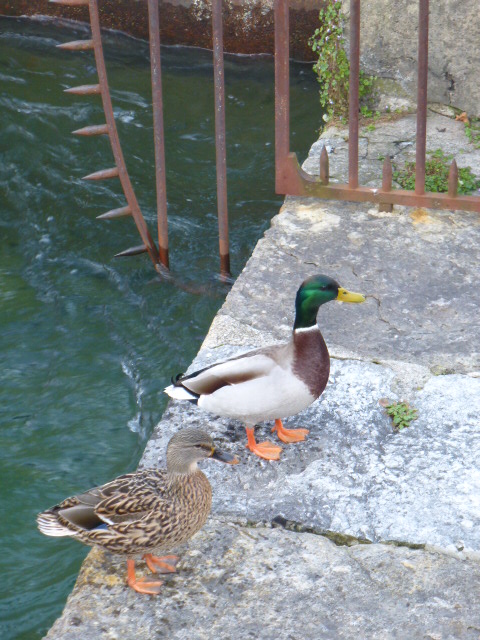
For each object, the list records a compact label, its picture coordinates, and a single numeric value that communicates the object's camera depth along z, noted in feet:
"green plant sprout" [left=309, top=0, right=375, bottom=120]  18.93
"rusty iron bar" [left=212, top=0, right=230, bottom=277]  15.49
